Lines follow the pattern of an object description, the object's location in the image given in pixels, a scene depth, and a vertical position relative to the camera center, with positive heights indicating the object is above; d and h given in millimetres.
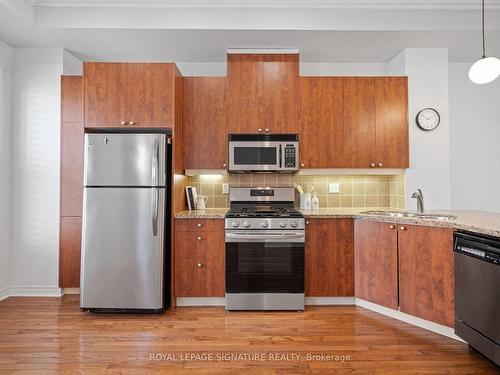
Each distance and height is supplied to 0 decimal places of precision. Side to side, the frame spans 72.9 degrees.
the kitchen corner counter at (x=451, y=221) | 2135 -214
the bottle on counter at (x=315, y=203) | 3701 -124
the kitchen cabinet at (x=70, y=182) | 3521 +100
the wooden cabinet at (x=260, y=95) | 3500 +1001
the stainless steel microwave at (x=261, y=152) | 3473 +407
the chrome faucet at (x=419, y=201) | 3012 -85
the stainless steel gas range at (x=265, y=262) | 3078 -641
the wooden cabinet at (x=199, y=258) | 3162 -618
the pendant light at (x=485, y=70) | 2254 +817
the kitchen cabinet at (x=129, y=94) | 3160 +915
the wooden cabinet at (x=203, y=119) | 3510 +755
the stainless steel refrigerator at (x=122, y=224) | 2971 -283
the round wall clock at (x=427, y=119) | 3543 +760
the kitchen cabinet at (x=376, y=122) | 3527 +725
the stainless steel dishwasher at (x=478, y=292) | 1974 -629
